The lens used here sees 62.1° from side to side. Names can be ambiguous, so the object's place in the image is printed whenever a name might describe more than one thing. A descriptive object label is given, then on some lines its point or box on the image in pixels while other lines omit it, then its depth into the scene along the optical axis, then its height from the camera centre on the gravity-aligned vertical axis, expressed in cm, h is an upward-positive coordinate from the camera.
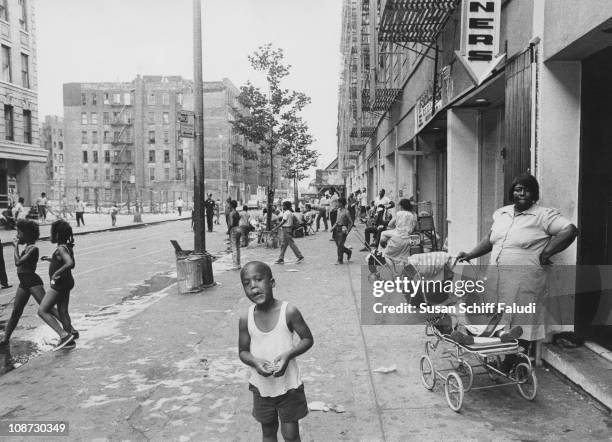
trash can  988 -163
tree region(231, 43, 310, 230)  2278 +382
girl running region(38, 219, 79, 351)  636 -116
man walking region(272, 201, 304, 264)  1355 -121
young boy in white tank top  312 -99
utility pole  1048 +111
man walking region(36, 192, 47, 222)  3101 -100
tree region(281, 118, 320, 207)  2512 +195
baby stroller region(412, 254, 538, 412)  424 -160
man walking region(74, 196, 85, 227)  3008 -119
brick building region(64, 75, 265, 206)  8469 +841
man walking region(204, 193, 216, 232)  2673 -116
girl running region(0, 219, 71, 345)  657 -113
